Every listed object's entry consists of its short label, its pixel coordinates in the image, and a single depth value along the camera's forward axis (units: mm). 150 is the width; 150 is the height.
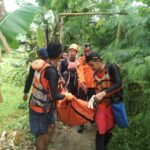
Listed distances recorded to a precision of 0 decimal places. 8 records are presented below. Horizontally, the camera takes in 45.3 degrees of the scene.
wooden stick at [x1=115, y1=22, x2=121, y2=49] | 3266
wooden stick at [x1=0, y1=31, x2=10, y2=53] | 1852
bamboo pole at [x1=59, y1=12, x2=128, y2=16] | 3240
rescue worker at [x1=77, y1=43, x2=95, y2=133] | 3534
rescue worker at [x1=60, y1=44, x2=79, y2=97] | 3737
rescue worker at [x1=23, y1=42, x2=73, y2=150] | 2499
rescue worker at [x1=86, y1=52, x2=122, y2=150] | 2551
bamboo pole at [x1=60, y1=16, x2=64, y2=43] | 4083
